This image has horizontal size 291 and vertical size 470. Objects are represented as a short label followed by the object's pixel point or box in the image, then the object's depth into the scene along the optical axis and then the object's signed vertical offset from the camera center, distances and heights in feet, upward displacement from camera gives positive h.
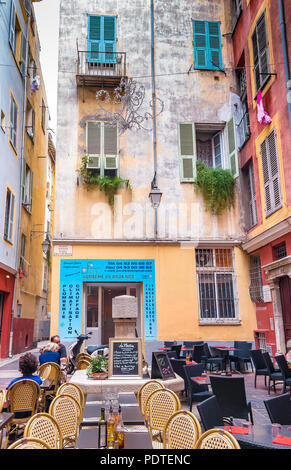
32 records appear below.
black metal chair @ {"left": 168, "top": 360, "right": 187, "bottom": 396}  24.68 -2.10
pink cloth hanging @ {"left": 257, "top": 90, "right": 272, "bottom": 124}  34.99 +18.67
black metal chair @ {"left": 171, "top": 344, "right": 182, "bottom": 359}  33.50 -1.35
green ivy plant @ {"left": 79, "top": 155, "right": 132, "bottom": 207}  41.45 +15.25
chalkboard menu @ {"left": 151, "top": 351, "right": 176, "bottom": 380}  19.38 -1.67
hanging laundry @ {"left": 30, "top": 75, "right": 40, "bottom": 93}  50.67 +30.78
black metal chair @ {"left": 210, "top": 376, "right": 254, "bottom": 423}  17.47 -2.82
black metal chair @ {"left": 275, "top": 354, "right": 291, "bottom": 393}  24.86 -2.38
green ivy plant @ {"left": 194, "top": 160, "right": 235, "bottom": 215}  42.34 +14.72
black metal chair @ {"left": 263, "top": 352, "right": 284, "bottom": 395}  26.25 -2.77
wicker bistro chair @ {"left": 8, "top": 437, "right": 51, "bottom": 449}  8.20 -2.22
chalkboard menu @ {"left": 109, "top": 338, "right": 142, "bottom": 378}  18.34 -1.13
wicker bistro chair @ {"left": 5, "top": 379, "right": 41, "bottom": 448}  16.48 -2.68
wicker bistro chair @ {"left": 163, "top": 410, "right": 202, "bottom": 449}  9.93 -2.48
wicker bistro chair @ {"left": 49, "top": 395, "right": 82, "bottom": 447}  12.38 -2.49
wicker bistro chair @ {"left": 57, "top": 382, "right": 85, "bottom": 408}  14.21 -1.98
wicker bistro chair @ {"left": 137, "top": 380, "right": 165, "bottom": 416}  15.12 -2.15
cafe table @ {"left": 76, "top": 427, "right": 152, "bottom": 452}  9.99 -2.72
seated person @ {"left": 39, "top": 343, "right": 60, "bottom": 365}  23.91 -1.28
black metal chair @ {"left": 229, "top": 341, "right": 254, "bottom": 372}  34.81 -2.13
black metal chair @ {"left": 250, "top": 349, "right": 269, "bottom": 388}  28.50 -2.25
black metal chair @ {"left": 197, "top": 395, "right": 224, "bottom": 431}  12.34 -2.59
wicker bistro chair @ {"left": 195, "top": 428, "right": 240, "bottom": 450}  8.43 -2.31
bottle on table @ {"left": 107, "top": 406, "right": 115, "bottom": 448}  9.71 -2.31
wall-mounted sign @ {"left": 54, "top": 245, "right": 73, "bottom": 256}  39.86 +8.05
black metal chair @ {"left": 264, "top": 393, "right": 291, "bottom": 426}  13.52 -2.65
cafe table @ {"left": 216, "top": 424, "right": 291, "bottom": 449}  10.72 -2.97
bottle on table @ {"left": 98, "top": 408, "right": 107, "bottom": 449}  9.70 -2.41
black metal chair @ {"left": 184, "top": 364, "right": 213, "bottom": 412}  21.77 -3.03
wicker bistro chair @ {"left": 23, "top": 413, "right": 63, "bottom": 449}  9.98 -2.35
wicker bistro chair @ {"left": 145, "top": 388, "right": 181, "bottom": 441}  13.14 -2.47
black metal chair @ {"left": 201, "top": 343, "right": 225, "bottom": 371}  32.01 -2.19
